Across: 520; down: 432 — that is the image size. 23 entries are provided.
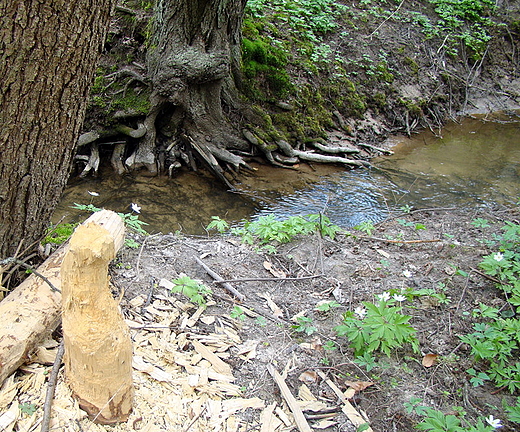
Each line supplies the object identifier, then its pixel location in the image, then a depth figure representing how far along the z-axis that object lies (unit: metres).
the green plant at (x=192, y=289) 2.96
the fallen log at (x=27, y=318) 2.09
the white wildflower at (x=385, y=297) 2.83
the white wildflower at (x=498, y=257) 3.22
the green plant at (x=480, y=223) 4.36
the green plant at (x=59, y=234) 3.05
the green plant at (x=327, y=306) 3.09
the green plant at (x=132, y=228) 3.59
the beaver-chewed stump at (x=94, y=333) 1.67
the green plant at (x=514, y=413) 2.16
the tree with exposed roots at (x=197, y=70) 6.23
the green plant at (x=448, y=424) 2.09
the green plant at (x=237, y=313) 3.00
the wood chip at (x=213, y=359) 2.51
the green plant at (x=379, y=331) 2.50
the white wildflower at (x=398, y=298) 2.80
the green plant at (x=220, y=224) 4.22
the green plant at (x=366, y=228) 4.66
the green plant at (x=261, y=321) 2.98
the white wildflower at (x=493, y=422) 2.12
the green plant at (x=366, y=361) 2.61
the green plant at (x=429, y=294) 3.16
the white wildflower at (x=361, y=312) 2.88
